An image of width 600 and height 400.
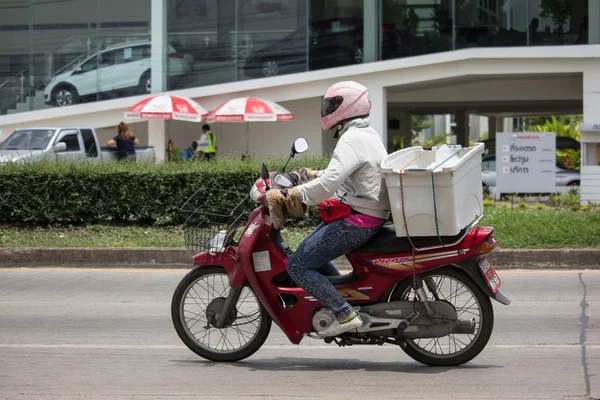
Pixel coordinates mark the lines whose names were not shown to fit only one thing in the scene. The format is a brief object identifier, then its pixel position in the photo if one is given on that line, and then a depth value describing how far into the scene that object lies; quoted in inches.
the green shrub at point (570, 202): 732.1
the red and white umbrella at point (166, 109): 1033.5
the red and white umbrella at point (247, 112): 1049.5
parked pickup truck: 891.4
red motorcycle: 254.8
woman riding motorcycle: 251.3
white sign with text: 725.3
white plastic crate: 244.8
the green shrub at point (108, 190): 585.3
